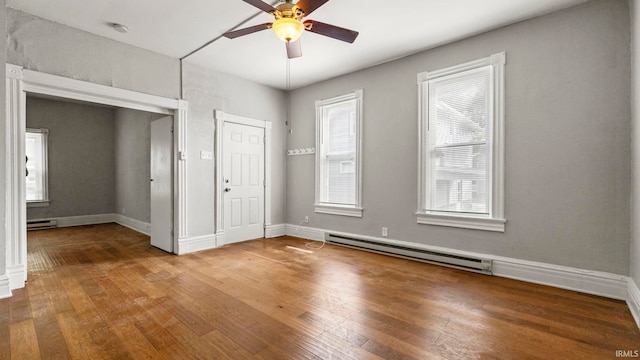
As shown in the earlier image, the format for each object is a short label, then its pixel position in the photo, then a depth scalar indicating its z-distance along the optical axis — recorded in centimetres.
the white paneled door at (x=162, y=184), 447
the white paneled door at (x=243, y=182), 501
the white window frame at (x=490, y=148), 338
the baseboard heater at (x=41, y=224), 636
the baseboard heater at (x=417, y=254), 349
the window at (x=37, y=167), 655
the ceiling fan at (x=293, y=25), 230
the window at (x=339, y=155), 478
